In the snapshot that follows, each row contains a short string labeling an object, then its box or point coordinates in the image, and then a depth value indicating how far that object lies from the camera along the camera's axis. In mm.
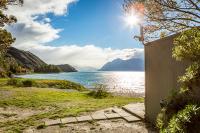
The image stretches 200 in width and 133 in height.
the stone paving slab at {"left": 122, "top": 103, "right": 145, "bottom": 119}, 5416
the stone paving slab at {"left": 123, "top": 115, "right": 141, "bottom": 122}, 5039
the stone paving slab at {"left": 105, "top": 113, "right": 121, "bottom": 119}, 5400
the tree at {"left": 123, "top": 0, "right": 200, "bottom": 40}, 4359
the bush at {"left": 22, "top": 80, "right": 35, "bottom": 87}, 16141
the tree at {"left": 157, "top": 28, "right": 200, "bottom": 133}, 2282
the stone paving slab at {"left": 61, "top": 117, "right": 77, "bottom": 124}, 5174
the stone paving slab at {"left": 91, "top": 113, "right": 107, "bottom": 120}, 5351
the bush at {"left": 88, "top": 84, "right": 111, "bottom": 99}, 11648
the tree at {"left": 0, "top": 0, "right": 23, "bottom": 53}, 9057
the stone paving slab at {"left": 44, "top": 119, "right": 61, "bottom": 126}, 5056
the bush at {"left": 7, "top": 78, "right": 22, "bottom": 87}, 15738
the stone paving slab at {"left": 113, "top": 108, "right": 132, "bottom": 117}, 5596
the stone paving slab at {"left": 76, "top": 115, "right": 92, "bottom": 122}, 5225
